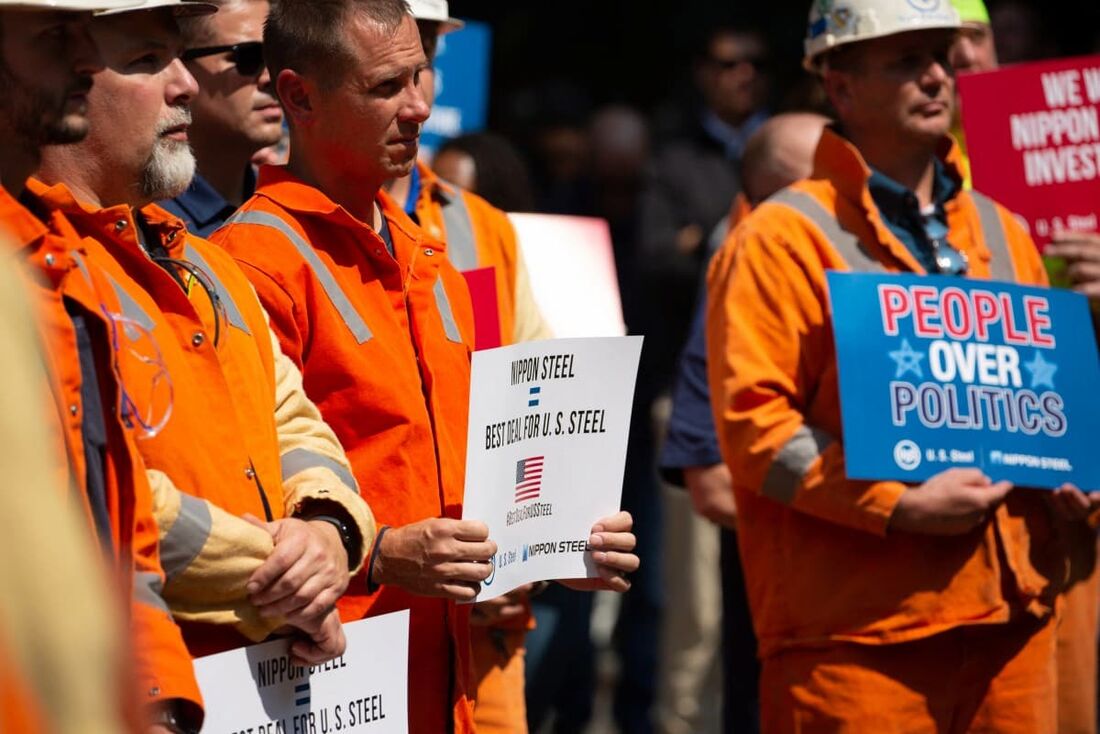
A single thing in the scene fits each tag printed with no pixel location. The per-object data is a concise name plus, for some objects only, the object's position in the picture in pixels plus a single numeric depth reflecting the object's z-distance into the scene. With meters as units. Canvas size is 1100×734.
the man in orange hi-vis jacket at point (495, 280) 9.34
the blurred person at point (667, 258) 17.00
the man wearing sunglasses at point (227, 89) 9.51
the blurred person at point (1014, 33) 18.98
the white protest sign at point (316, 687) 6.17
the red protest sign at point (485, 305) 8.79
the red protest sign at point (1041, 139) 10.73
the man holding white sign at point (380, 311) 7.43
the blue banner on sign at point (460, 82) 15.08
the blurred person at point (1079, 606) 10.21
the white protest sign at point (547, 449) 7.15
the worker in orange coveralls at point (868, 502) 9.16
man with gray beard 6.09
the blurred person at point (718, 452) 11.78
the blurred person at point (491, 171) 12.57
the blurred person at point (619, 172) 21.39
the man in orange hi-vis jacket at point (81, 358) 5.42
